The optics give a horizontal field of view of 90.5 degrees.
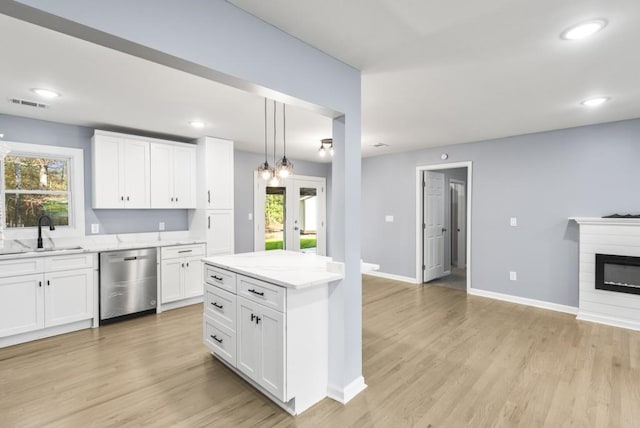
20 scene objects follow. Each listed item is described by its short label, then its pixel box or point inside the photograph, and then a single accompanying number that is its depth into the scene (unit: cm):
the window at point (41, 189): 362
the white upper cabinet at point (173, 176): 441
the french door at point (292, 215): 606
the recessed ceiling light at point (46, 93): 279
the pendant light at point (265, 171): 306
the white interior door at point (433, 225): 580
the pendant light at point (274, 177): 311
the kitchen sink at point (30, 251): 333
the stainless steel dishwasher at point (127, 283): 379
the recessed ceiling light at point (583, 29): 180
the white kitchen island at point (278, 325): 215
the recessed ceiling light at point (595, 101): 308
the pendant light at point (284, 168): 305
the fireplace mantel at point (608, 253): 368
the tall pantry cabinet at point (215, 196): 466
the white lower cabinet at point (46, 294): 321
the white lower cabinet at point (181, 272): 426
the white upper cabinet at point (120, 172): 395
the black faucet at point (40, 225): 364
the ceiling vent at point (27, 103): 306
